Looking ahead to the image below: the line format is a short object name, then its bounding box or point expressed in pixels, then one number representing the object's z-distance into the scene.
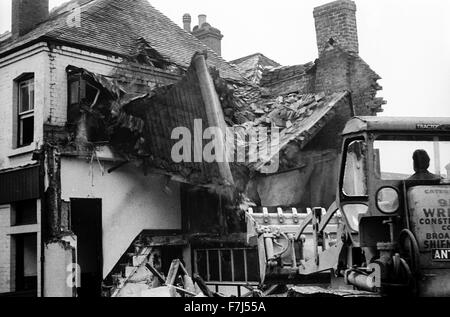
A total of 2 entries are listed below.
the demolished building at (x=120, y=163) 9.88
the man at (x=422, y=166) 5.29
